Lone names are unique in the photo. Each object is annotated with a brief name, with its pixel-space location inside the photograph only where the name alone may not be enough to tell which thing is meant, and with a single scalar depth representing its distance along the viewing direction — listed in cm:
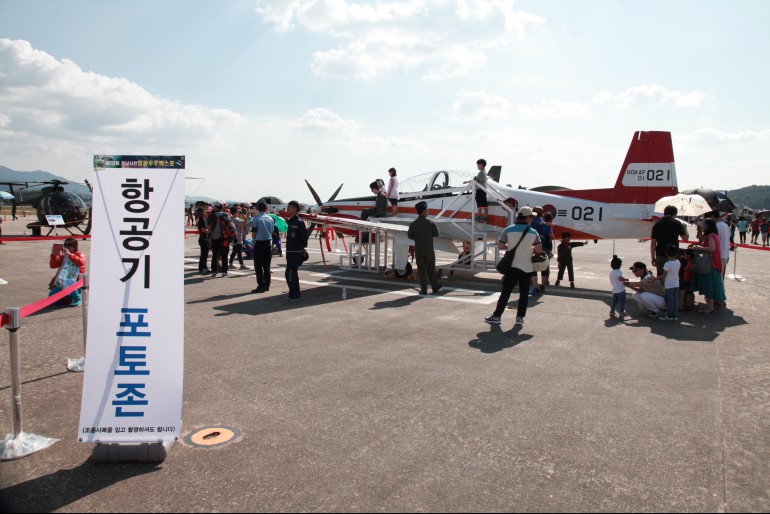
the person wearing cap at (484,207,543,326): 727
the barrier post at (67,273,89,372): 445
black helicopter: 2420
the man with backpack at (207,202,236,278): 1205
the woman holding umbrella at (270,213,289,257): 1795
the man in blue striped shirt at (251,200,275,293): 998
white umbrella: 943
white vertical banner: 313
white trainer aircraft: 1141
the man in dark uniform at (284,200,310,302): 908
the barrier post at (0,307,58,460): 327
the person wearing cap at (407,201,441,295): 975
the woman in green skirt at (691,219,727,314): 827
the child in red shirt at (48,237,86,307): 800
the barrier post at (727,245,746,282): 1268
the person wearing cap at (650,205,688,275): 893
